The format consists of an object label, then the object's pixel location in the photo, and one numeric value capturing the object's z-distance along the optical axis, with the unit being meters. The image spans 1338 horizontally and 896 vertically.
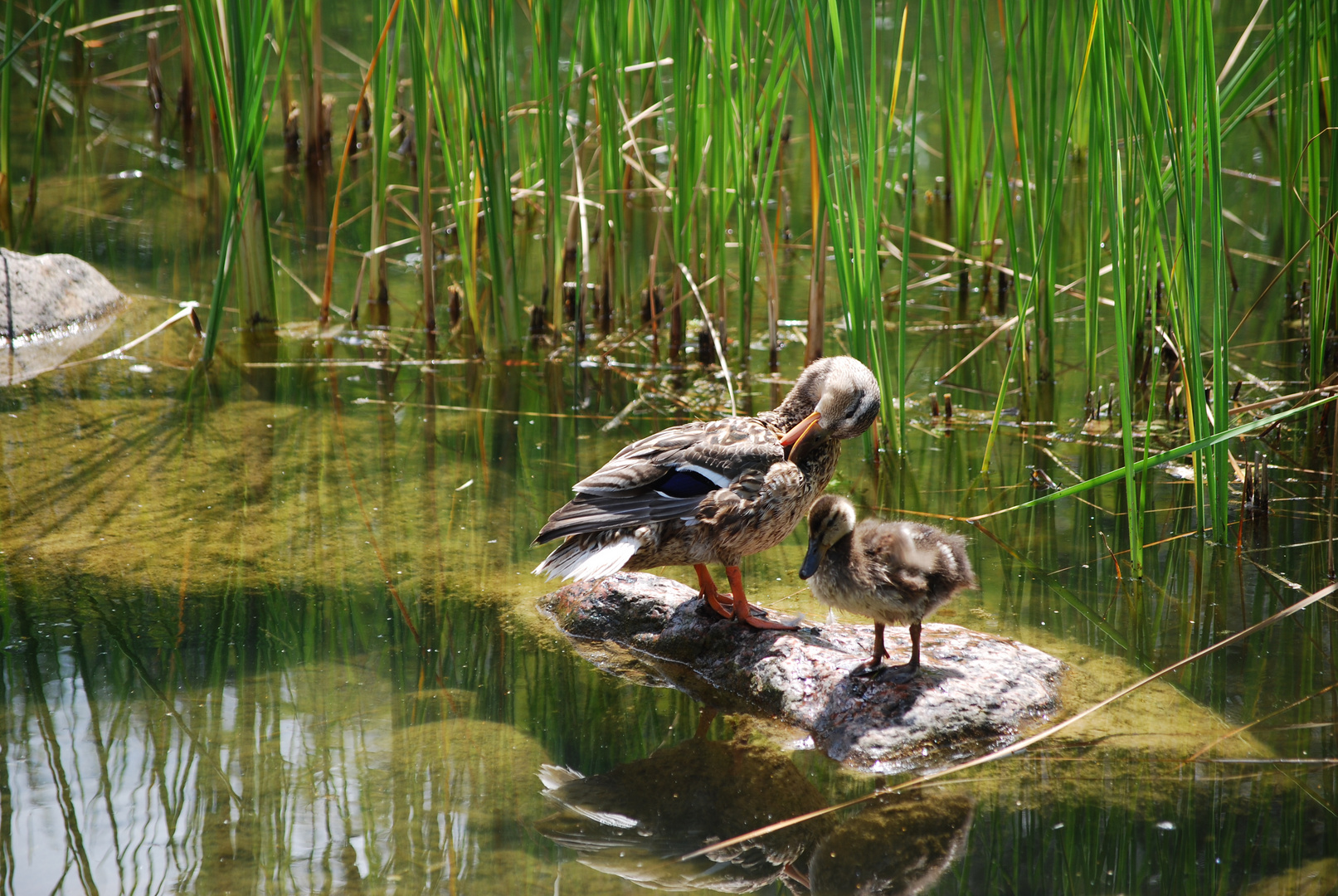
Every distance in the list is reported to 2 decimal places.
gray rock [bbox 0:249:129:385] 12.24
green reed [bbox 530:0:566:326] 10.29
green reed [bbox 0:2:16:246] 11.62
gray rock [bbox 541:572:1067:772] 6.30
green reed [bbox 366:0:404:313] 11.22
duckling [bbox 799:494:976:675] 6.43
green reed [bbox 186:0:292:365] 10.37
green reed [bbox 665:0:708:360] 10.08
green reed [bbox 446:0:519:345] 10.30
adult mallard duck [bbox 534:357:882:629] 7.12
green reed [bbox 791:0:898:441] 8.30
